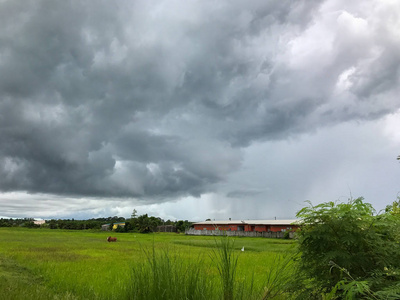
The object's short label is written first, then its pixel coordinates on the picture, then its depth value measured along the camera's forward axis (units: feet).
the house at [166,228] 278.05
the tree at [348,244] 14.34
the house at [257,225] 206.00
